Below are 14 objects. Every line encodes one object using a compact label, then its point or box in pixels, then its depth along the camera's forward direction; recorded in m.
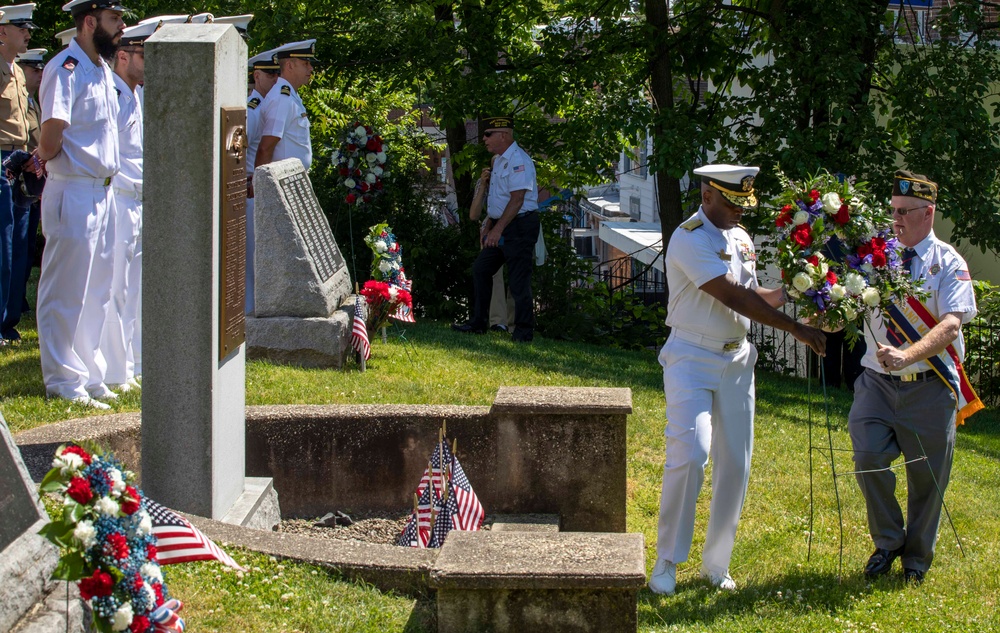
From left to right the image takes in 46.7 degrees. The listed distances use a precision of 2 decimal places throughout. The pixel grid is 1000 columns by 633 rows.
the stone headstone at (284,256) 8.98
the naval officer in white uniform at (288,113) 10.08
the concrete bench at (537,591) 4.23
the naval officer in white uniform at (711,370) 5.45
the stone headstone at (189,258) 5.05
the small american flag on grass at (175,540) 3.84
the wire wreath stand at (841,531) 5.71
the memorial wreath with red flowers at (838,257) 5.51
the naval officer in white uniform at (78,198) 7.01
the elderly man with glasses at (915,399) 5.74
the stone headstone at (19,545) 3.14
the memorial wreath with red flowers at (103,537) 3.02
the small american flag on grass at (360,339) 9.16
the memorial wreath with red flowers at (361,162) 12.91
